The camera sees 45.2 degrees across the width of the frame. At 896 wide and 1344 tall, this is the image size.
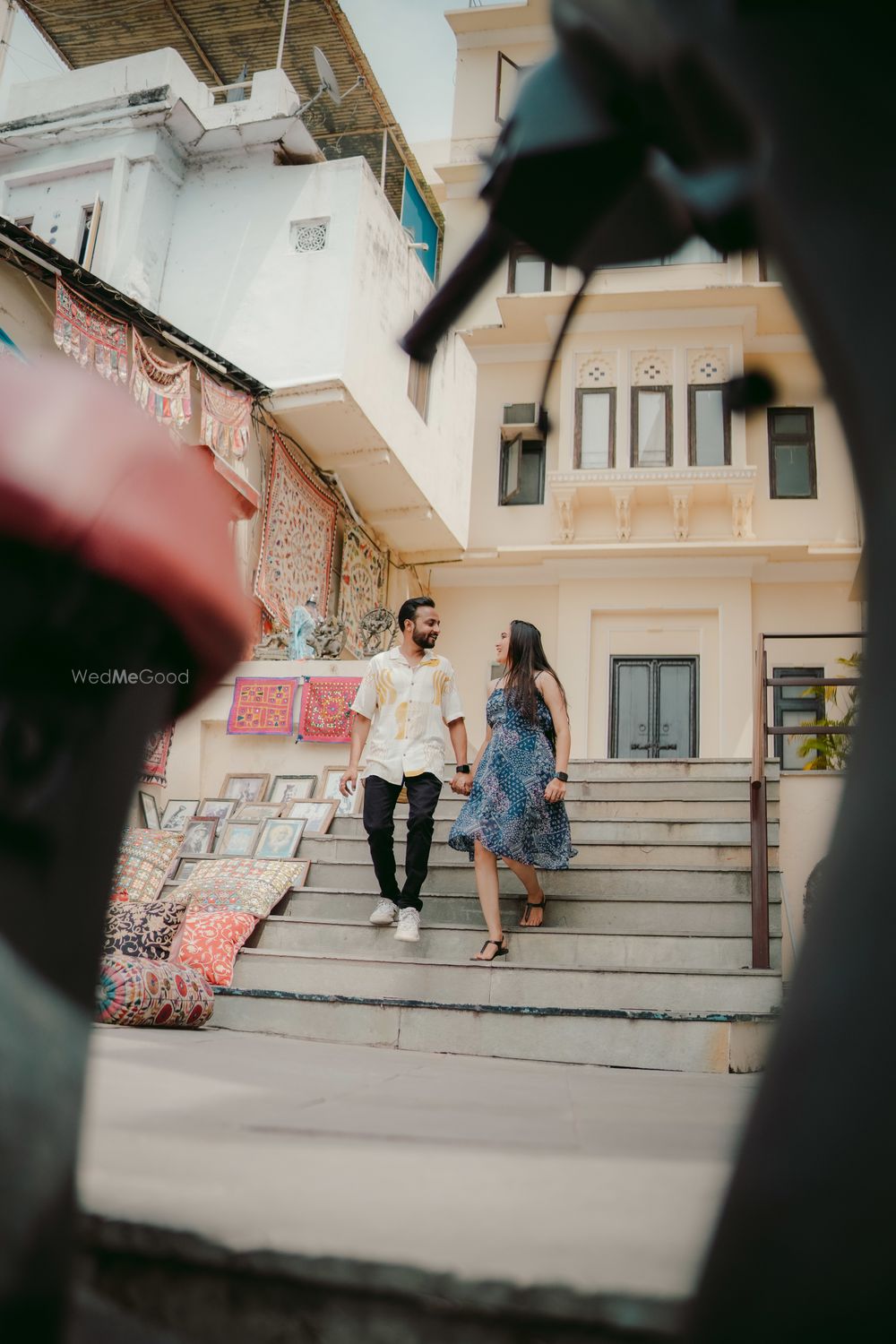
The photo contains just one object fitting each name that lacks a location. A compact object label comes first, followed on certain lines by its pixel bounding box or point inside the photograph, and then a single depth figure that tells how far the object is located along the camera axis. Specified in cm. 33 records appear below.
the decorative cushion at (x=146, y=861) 692
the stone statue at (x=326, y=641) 1054
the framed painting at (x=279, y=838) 751
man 576
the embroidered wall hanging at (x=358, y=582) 1478
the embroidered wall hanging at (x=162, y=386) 1050
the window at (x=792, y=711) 1425
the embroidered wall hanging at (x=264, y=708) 907
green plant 813
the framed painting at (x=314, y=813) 798
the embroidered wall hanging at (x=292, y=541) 1259
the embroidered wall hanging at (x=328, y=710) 899
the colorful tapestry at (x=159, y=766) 895
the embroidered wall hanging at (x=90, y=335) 965
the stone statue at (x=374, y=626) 1237
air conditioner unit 1622
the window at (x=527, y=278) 1588
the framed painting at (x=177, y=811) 904
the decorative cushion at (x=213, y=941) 535
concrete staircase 451
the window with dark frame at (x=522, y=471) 1616
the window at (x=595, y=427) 1544
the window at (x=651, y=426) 1527
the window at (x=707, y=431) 1513
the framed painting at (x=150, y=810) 898
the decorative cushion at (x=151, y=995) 426
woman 541
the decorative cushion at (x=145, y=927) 542
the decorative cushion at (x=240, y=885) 611
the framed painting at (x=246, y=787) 895
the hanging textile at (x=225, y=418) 1150
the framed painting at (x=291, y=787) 884
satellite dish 1392
